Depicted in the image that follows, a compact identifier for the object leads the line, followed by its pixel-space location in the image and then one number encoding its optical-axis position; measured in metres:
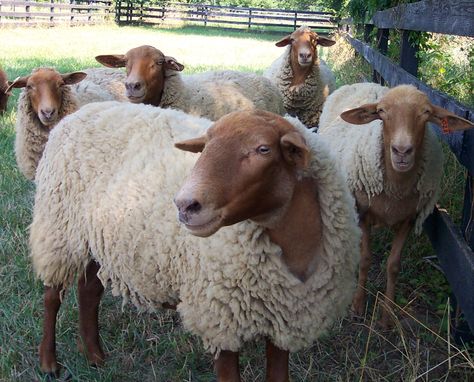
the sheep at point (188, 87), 4.98
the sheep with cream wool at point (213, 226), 2.01
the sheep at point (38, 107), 4.58
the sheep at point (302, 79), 7.07
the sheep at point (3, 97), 7.89
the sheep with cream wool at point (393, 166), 3.11
